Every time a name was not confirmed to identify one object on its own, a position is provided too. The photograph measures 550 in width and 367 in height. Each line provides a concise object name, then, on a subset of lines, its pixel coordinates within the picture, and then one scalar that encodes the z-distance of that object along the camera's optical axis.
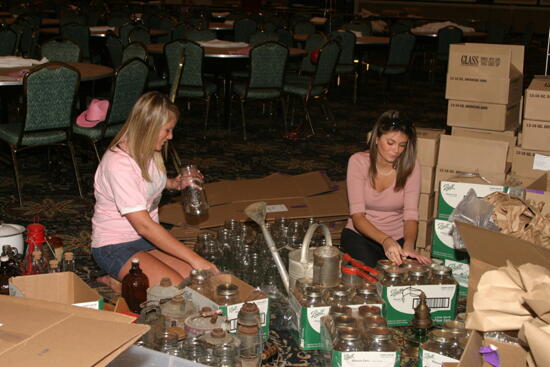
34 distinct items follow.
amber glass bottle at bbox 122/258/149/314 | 3.09
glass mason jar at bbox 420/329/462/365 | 2.49
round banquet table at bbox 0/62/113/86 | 5.04
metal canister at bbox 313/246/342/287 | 2.78
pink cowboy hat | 5.29
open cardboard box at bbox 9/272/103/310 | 2.52
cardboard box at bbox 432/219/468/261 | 3.50
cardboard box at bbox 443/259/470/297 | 3.51
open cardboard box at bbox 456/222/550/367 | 1.81
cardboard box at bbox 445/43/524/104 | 3.85
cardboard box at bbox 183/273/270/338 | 2.71
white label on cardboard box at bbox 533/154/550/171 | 3.77
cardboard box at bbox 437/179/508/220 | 3.39
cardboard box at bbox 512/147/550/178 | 3.78
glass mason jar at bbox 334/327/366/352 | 2.40
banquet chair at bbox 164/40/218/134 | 6.88
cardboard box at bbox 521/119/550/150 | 3.74
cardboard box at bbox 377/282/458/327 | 2.98
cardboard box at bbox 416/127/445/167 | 3.87
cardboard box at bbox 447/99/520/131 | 3.89
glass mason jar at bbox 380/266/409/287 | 3.01
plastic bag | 2.64
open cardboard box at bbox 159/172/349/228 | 4.52
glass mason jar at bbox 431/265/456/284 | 3.03
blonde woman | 3.14
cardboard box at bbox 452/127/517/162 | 3.88
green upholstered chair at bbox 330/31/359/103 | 8.85
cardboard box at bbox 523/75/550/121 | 3.71
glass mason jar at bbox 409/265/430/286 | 3.00
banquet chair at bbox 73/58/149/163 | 5.12
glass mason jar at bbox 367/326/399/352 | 2.42
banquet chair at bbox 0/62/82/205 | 4.79
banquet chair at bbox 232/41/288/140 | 6.88
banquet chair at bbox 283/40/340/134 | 7.22
